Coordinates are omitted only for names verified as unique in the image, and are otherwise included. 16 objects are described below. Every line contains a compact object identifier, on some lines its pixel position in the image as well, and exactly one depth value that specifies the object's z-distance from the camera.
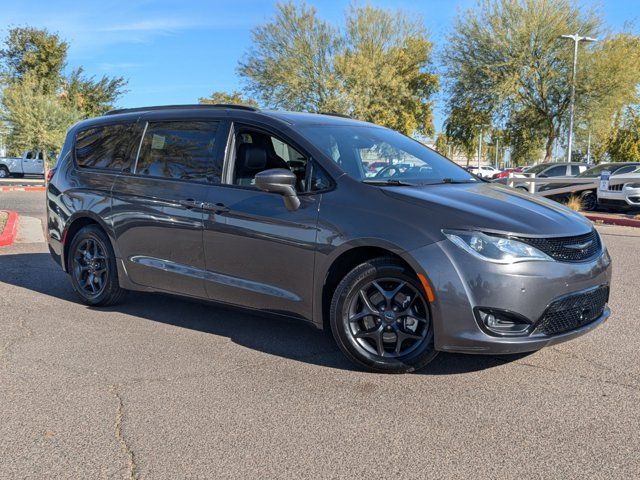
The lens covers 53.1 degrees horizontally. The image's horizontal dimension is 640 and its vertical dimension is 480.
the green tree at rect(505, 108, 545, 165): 32.28
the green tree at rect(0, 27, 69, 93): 40.69
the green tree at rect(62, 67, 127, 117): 41.75
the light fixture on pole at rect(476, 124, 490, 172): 33.47
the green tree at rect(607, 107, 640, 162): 36.25
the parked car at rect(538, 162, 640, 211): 17.28
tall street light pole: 26.58
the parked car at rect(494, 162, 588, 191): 21.26
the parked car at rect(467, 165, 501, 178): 50.78
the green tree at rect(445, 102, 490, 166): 32.63
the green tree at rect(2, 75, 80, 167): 30.66
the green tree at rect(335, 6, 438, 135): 36.94
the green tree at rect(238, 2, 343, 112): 36.62
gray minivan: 3.77
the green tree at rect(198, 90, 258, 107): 52.46
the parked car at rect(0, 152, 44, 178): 40.09
